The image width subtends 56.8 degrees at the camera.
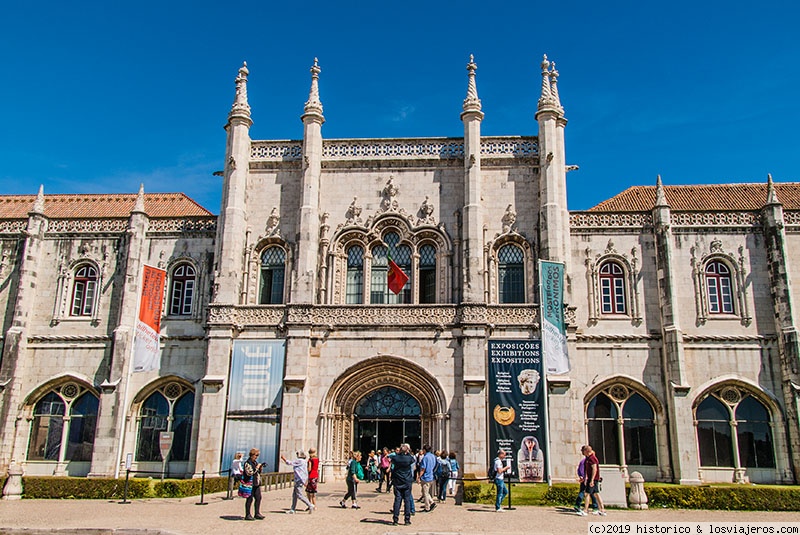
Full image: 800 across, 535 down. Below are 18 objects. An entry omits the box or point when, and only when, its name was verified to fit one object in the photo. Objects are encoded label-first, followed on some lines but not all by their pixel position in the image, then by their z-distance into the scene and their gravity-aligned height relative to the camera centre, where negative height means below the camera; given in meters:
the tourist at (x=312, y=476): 19.41 -0.56
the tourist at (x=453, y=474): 23.97 -0.55
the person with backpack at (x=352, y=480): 19.88 -0.66
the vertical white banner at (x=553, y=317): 27.69 +5.27
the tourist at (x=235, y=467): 22.12 -0.45
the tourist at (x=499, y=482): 19.95 -0.66
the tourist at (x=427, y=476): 19.97 -0.52
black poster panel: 27.64 +1.93
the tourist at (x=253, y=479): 17.72 -0.61
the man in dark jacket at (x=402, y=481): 17.00 -0.57
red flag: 30.64 +7.13
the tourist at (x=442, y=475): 22.59 -0.56
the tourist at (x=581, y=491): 19.16 -0.82
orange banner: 30.39 +6.30
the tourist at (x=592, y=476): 18.91 -0.42
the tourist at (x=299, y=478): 18.70 -0.60
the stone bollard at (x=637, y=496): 20.52 -0.97
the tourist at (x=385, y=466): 25.39 -0.36
